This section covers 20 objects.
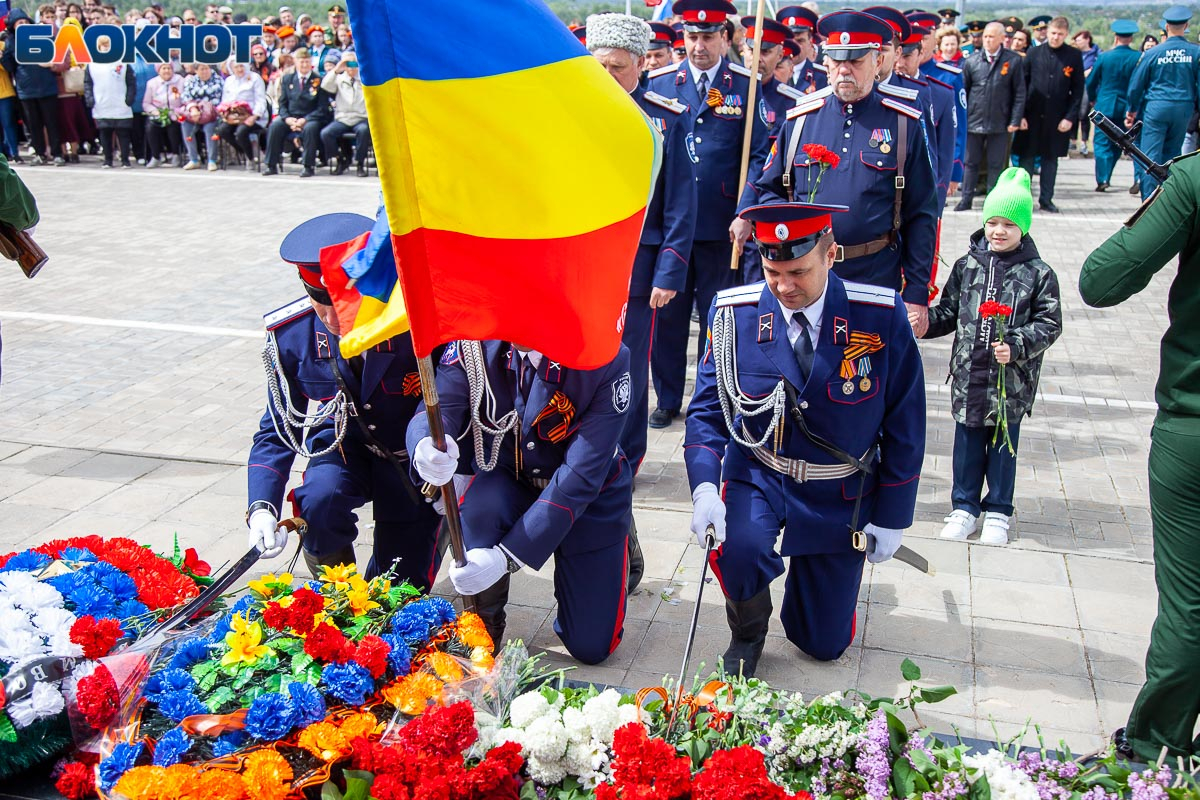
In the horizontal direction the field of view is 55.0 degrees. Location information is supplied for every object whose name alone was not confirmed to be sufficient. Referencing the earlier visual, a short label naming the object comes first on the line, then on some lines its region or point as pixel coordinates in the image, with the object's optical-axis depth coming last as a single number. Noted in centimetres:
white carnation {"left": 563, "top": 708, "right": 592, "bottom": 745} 279
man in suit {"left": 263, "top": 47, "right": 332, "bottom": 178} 1712
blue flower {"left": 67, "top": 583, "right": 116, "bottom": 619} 331
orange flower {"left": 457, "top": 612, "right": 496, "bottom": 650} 321
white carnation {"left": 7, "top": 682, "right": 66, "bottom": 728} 287
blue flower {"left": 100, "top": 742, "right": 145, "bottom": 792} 276
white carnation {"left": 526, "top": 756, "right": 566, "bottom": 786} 277
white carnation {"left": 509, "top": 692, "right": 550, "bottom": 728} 283
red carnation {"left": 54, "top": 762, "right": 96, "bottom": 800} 283
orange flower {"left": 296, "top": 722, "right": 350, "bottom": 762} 276
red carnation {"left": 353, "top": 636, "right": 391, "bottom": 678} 302
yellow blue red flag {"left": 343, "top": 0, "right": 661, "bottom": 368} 257
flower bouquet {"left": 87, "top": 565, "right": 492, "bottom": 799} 276
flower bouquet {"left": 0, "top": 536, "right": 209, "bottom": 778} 292
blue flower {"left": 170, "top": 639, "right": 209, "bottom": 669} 310
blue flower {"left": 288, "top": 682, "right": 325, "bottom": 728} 287
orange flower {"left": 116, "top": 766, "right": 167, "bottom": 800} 261
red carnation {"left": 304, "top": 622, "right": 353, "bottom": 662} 303
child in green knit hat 525
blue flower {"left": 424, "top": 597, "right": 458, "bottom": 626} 331
